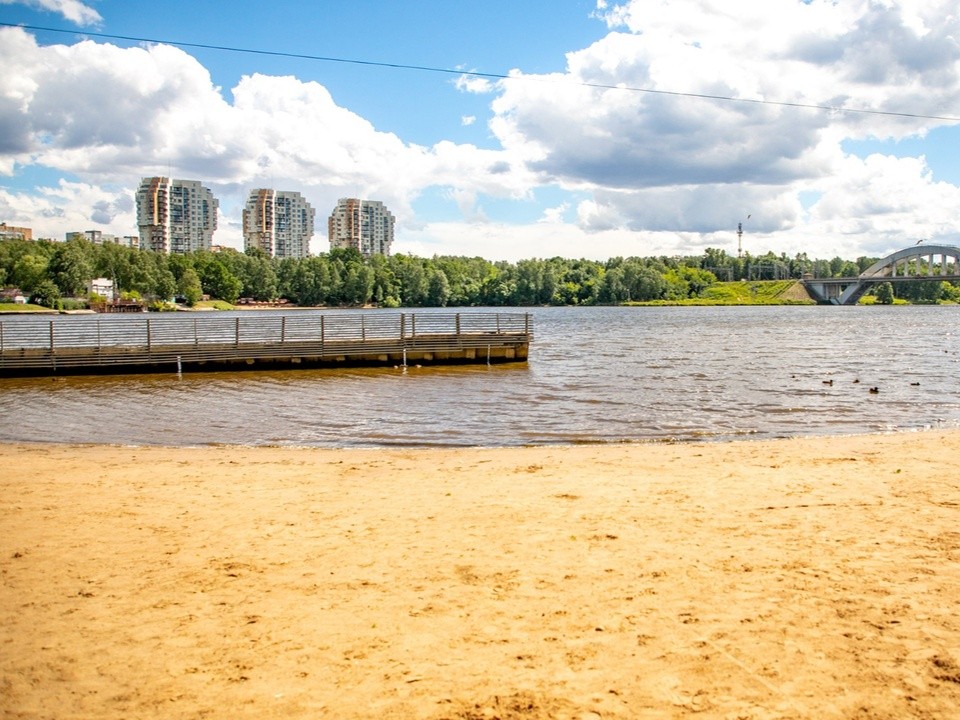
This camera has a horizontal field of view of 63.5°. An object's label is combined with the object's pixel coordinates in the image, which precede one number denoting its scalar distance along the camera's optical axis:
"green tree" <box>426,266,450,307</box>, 188.12
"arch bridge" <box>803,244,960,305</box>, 171.62
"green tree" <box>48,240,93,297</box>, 144.88
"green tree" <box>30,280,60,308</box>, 139.75
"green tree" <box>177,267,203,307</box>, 157.88
